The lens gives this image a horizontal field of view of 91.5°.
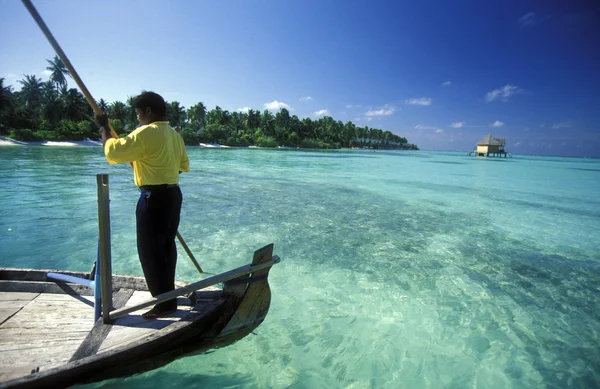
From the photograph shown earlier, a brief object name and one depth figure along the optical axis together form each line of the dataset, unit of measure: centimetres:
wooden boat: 203
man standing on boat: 235
